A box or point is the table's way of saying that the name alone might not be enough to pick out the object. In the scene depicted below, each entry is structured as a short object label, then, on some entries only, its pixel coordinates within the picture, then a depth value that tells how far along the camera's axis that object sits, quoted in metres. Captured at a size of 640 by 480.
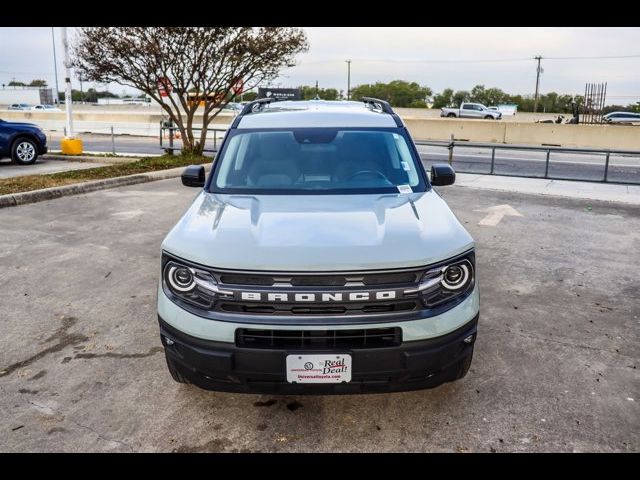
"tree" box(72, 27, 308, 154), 14.69
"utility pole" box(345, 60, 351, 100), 109.81
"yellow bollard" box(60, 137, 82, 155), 17.62
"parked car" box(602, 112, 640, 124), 44.06
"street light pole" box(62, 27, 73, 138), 15.18
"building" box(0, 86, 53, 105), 85.62
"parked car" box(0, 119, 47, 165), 14.66
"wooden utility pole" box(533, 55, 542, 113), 86.09
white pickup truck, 46.28
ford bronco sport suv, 2.79
